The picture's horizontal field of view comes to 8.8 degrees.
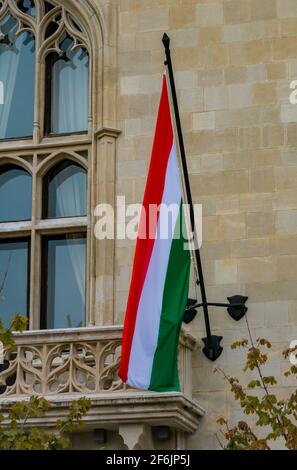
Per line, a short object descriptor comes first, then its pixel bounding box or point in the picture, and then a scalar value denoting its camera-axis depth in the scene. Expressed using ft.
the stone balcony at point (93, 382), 79.92
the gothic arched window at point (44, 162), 87.97
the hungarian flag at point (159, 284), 79.41
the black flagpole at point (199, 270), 83.41
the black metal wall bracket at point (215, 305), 83.51
